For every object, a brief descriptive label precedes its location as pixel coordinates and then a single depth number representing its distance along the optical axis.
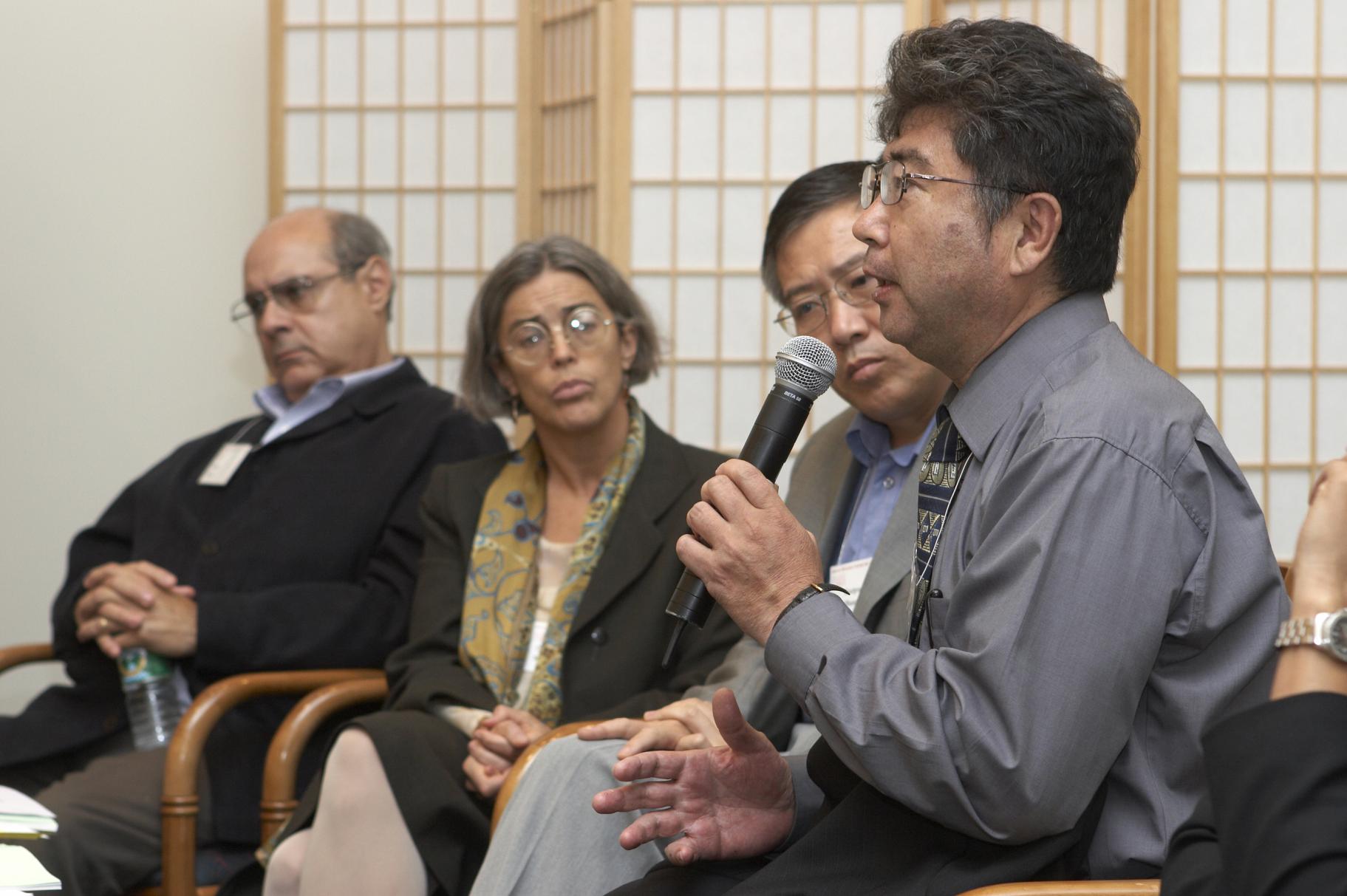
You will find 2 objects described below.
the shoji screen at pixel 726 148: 3.54
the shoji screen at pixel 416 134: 3.99
